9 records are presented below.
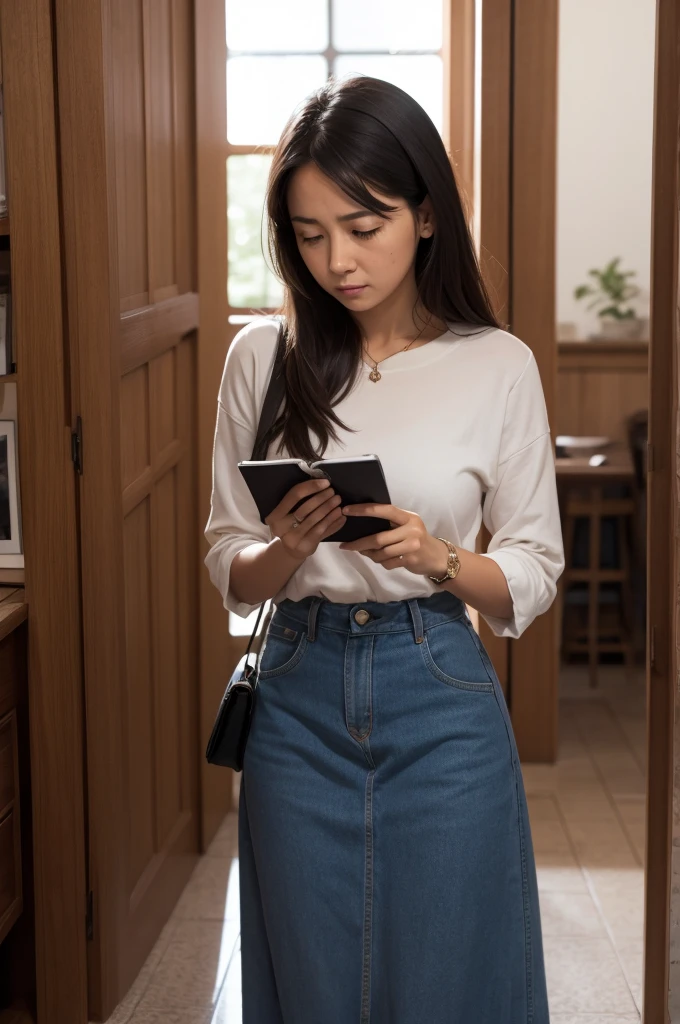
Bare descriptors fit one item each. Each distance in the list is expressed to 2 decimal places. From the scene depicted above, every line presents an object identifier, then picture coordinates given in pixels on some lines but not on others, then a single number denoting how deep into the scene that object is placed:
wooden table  4.81
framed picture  2.41
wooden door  2.34
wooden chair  5.15
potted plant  5.66
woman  1.73
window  3.86
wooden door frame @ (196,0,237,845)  3.25
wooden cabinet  2.34
